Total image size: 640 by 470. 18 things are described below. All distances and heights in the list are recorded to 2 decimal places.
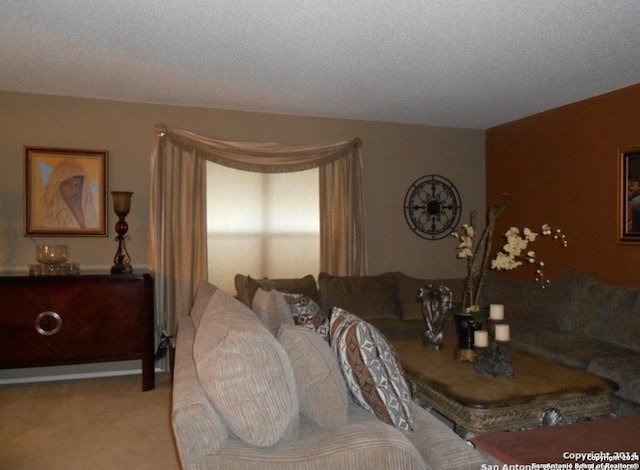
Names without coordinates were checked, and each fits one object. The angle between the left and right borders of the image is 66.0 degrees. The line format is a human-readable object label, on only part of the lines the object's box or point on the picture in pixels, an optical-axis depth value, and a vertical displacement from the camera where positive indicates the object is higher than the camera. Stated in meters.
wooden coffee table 2.28 -0.79
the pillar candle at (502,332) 2.83 -0.57
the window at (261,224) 4.73 +0.09
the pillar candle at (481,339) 2.85 -0.62
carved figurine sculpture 3.12 -0.50
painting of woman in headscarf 4.20 +0.36
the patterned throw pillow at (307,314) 2.87 -0.49
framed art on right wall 3.87 +0.31
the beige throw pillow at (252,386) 1.57 -0.50
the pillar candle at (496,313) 2.94 -0.48
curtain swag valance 4.53 +0.79
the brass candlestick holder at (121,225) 4.04 +0.07
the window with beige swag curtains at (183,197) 4.45 +0.33
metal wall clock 5.37 +0.28
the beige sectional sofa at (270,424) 1.56 -0.63
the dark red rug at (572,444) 1.44 -0.66
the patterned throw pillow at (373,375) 1.88 -0.55
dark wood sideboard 3.65 -0.67
